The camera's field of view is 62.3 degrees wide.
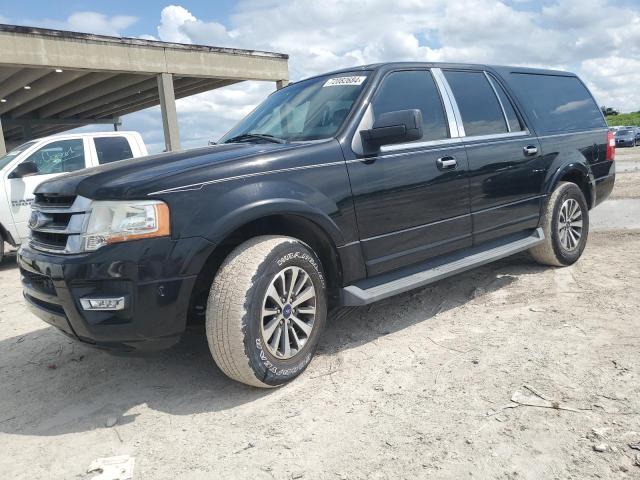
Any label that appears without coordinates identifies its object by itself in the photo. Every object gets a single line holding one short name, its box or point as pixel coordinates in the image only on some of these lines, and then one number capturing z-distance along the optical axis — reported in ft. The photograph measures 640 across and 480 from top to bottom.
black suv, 8.79
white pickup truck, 24.20
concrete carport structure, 43.86
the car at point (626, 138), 116.67
